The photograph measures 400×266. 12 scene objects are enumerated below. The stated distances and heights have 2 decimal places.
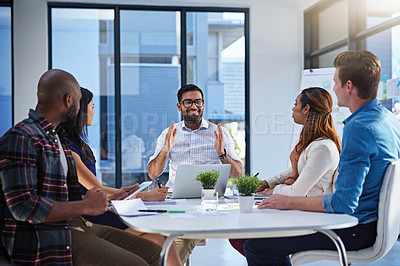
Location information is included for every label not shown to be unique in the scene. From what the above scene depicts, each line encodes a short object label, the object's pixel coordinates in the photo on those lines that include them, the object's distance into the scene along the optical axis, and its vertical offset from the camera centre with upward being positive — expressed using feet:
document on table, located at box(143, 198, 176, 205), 8.48 -1.38
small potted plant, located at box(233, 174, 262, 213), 6.95 -0.94
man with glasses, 12.89 -0.41
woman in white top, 8.64 -0.50
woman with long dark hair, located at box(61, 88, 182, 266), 8.62 -0.96
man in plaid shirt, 5.65 -0.86
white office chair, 6.85 -1.57
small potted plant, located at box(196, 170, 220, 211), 7.36 -1.06
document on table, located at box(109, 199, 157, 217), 6.91 -1.24
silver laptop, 8.73 -1.04
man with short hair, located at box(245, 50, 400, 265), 6.71 -0.59
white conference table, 5.70 -1.27
